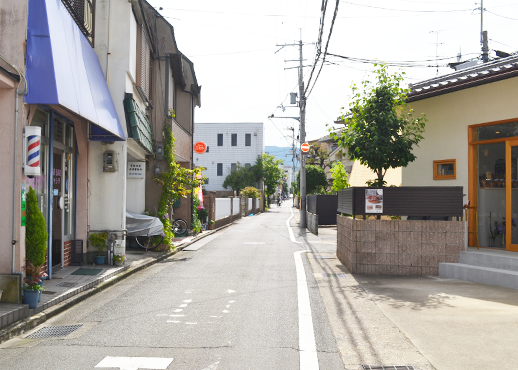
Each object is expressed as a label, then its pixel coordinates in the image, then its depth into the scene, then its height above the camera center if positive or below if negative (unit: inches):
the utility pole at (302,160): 1087.6 +82.0
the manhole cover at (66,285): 334.0 -67.1
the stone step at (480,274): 354.6 -64.4
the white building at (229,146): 2420.0 +253.9
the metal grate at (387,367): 191.3 -72.1
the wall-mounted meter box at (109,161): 450.3 +31.9
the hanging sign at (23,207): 278.7 -8.3
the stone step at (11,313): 236.1 -63.6
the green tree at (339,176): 1141.4 +47.1
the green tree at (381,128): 431.5 +64.1
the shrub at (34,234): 282.8 -25.5
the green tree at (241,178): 2332.7 +82.2
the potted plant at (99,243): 443.5 -47.9
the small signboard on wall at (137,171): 625.9 +30.9
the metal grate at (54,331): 237.3 -73.3
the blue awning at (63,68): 286.4 +88.4
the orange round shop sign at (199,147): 949.8 +97.2
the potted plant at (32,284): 269.6 -54.4
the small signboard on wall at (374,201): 417.1 -5.6
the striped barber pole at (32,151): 276.8 +25.4
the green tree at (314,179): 1846.7 +62.6
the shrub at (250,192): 1976.1 +9.5
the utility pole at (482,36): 887.8 +320.7
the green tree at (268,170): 2363.4 +128.8
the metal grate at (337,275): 407.4 -72.7
